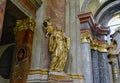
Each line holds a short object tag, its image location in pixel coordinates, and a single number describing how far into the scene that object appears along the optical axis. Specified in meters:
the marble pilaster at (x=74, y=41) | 6.51
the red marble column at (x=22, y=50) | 5.30
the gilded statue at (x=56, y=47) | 5.66
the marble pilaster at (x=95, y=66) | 8.07
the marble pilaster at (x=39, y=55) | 5.27
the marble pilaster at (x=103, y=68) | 8.32
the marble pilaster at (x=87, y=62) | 6.95
